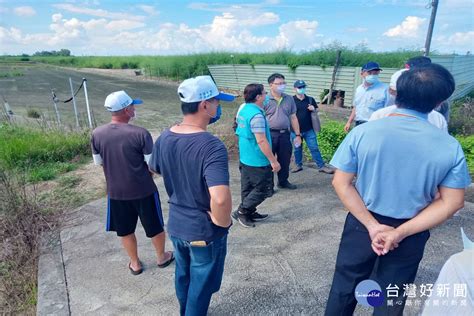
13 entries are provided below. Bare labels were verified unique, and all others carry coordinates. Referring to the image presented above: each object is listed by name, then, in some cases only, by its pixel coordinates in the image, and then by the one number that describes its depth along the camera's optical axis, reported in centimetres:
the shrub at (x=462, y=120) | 723
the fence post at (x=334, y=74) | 1142
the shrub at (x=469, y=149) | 518
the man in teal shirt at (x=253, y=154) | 312
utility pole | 658
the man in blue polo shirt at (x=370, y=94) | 430
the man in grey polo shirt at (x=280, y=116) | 408
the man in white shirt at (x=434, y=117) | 250
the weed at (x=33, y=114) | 1113
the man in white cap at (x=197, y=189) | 168
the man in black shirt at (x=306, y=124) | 505
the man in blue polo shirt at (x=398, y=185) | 152
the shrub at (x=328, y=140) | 609
